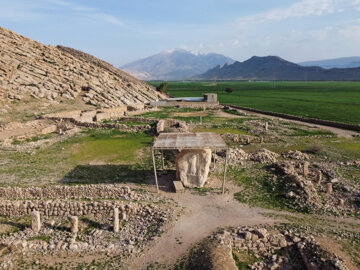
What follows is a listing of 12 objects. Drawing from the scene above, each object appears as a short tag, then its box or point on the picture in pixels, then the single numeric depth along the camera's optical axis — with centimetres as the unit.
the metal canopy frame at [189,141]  1928
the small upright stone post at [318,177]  2094
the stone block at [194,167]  2011
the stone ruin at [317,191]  1739
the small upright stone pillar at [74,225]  1512
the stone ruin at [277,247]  1242
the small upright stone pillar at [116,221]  1507
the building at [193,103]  7444
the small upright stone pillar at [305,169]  2255
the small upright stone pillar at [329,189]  1920
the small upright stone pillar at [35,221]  1515
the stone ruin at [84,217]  1394
